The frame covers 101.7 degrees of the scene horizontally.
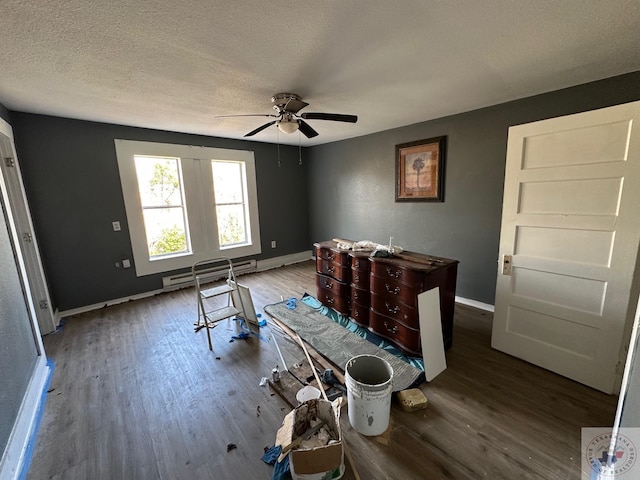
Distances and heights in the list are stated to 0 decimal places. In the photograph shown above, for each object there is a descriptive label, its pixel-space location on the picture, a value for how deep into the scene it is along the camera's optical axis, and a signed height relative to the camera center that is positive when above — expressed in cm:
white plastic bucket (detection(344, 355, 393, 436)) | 160 -129
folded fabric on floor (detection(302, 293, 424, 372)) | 237 -145
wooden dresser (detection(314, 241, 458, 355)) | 235 -93
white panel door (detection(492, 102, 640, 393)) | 175 -38
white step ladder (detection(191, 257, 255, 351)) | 278 -118
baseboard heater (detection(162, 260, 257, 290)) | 420 -122
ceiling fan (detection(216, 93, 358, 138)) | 232 +81
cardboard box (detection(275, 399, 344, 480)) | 133 -132
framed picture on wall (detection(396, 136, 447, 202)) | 349 +36
